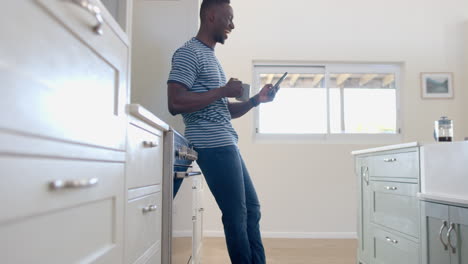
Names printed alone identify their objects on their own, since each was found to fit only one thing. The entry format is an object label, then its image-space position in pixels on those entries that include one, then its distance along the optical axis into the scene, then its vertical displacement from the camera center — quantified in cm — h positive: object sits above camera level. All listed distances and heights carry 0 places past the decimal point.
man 155 +12
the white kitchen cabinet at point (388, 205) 222 -30
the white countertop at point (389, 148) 220 +4
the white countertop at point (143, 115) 117 +12
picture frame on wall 457 +75
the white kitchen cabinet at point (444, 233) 175 -34
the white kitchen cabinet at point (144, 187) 119 -10
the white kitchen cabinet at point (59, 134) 55 +3
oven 164 -21
